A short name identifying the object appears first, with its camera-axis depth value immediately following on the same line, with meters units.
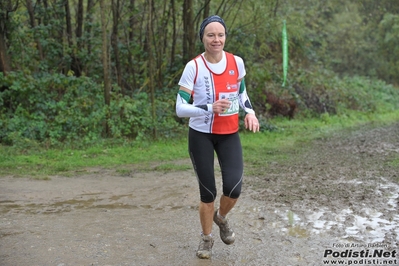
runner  4.79
